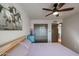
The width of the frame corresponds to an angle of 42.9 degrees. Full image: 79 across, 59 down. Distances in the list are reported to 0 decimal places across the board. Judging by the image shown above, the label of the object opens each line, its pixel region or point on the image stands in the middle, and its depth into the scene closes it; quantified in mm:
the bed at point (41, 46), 1335
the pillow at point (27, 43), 1391
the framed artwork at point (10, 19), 952
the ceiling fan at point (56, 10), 1314
